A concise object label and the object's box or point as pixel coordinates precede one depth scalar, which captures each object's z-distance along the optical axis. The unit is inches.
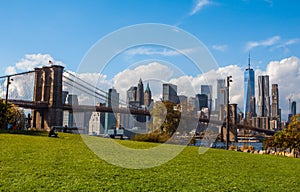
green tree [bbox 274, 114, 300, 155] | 1066.7
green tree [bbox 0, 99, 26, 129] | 1345.0
